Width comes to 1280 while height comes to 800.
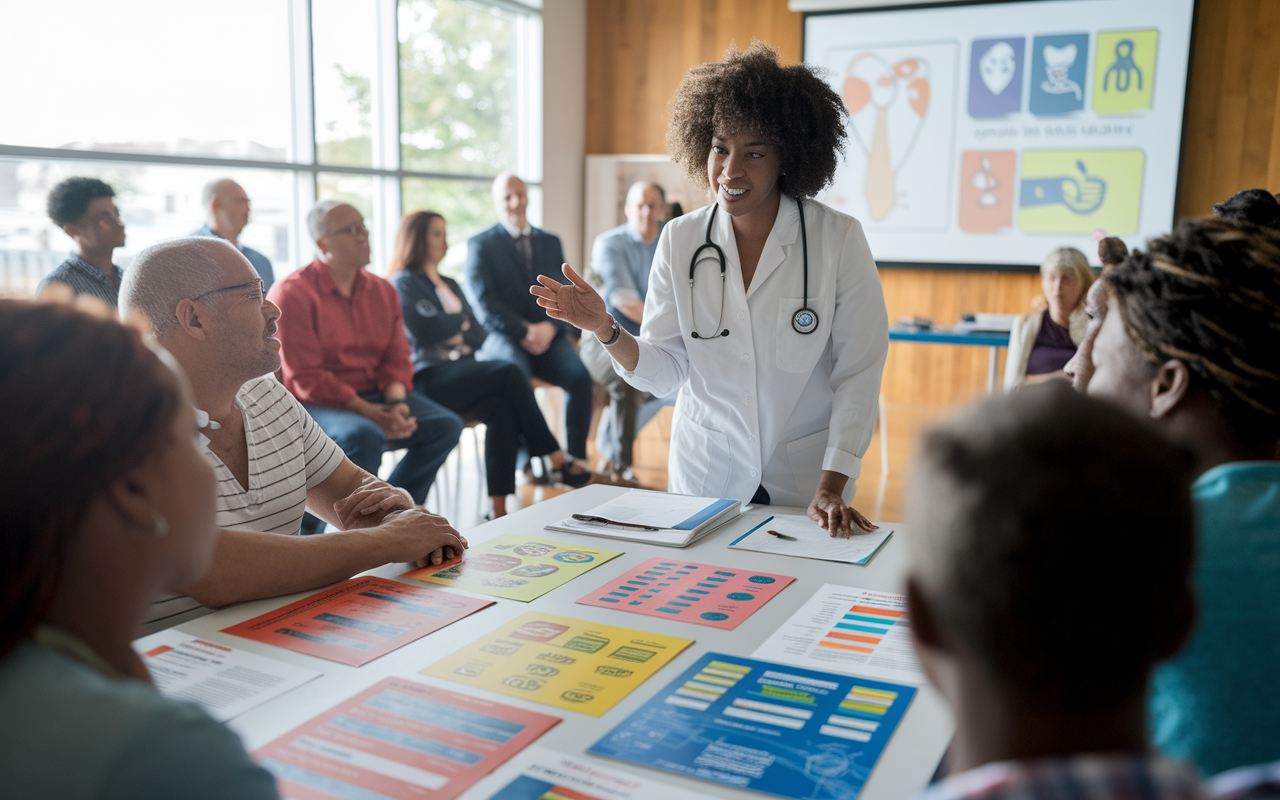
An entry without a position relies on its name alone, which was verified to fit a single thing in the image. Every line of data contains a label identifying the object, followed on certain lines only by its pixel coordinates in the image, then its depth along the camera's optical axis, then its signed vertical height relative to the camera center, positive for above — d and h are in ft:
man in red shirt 12.17 -1.66
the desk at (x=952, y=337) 16.25 -1.62
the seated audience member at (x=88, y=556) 1.96 -0.76
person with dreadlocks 2.69 -0.56
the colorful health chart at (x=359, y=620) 4.00 -1.74
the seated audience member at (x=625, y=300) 16.49 -1.15
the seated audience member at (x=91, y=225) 11.62 -0.06
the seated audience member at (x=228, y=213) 13.80 +0.16
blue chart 3.03 -1.68
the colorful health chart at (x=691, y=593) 4.42 -1.73
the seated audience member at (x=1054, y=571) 1.82 -0.63
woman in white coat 6.98 -0.52
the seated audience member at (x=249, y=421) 5.18 -1.18
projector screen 19.21 +2.49
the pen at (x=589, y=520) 5.92 -1.76
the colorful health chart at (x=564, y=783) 2.91 -1.68
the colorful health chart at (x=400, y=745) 2.93 -1.69
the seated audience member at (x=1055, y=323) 14.93 -1.23
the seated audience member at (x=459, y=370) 14.19 -2.06
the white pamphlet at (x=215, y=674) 3.50 -1.72
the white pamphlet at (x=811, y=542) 5.34 -1.75
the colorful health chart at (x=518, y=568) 4.77 -1.76
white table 3.16 -1.71
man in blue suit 15.84 -1.54
